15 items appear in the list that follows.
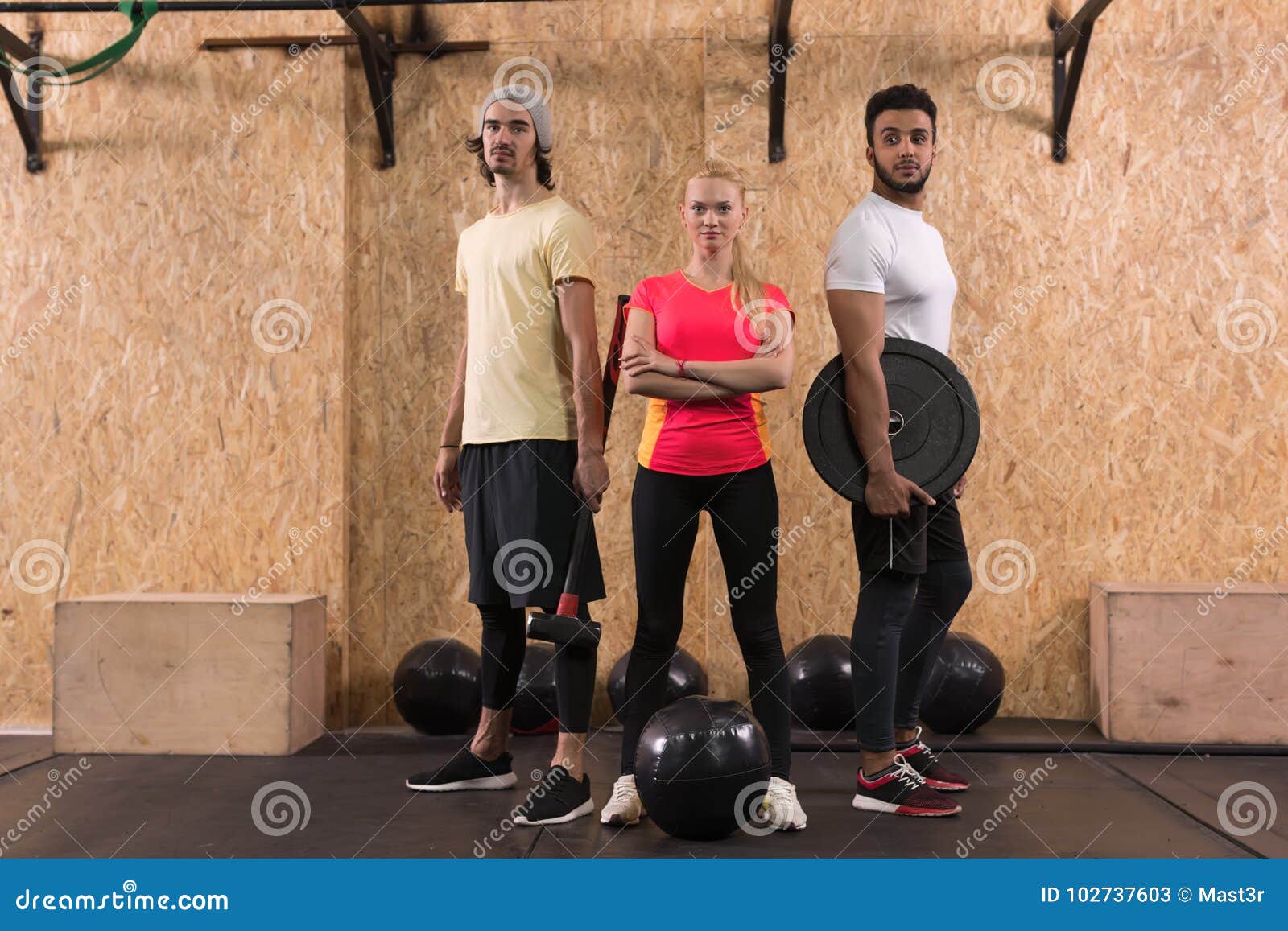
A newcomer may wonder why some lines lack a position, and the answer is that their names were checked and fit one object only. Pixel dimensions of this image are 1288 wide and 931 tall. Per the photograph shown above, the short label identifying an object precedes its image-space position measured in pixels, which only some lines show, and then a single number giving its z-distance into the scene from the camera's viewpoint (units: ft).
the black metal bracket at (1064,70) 11.73
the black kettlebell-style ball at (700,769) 7.37
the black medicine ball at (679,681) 10.94
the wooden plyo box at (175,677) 10.81
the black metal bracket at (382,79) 11.93
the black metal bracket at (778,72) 12.10
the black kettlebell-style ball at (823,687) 11.10
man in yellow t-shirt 8.16
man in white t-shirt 8.09
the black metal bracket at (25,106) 12.17
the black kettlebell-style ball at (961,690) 10.99
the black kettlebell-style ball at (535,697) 11.32
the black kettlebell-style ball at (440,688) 11.36
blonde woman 7.70
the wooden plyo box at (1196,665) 10.80
